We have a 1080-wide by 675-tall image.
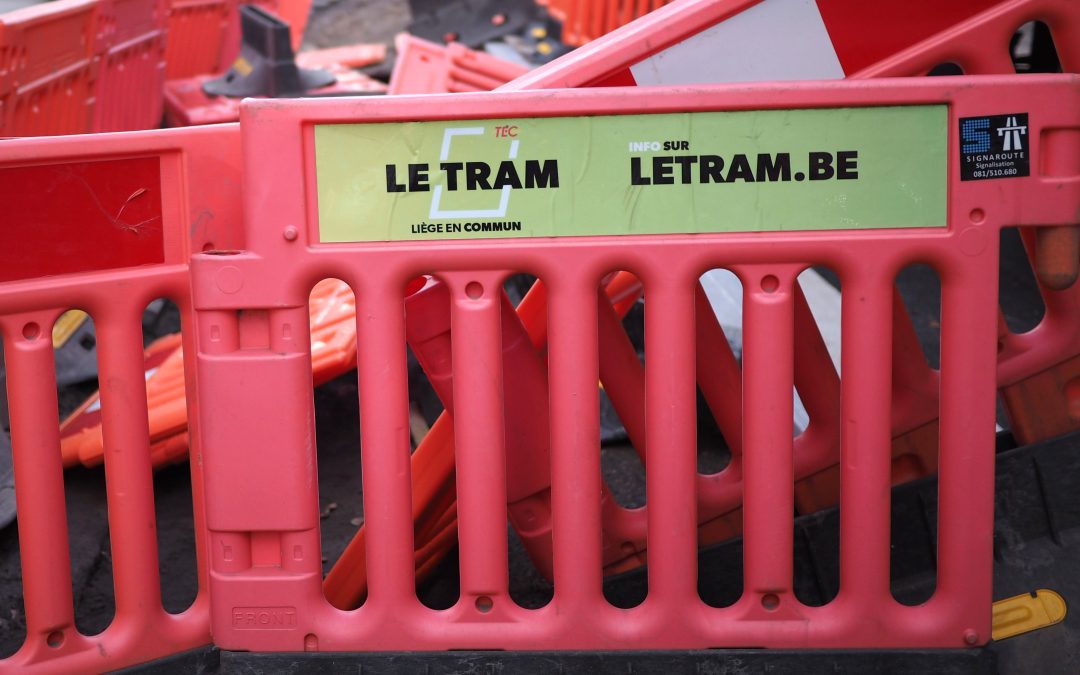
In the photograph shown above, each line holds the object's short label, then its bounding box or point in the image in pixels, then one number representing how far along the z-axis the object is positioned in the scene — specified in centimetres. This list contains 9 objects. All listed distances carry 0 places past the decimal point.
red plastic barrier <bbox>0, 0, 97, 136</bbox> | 448
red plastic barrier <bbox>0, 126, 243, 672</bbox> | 216
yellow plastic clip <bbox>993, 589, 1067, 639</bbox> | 233
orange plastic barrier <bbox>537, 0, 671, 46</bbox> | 959
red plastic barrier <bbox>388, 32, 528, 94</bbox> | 732
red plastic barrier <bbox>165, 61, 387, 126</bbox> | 773
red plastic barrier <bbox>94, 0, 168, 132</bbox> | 585
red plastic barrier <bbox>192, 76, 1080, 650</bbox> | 202
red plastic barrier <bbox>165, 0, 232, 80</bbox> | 915
